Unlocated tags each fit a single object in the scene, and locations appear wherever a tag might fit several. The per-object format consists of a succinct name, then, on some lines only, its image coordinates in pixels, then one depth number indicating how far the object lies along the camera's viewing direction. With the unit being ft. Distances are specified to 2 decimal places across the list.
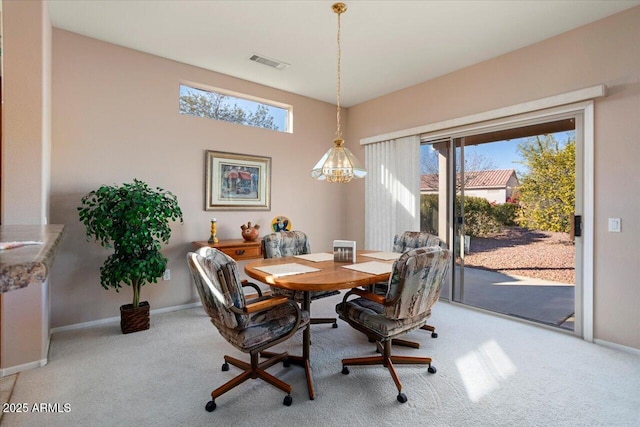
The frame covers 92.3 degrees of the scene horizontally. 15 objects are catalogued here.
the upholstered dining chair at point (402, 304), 6.35
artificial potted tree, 9.29
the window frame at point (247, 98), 12.45
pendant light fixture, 8.61
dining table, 6.59
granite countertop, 2.11
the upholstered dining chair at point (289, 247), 10.19
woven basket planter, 9.73
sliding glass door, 10.29
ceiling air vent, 11.56
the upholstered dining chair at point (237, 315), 5.82
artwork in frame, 12.80
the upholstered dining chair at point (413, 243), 9.93
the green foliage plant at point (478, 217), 12.01
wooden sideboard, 11.65
